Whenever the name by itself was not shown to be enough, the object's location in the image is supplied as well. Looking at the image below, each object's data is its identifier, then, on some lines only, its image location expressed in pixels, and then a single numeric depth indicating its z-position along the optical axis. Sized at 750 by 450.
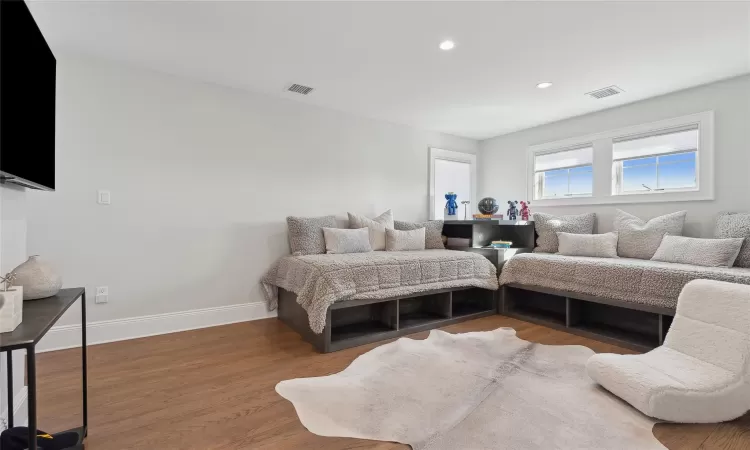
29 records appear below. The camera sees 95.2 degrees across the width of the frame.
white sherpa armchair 1.63
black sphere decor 4.28
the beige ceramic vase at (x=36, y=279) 1.28
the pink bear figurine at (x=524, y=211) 4.37
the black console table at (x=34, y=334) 0.87
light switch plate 2.74
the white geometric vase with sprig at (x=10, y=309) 0.93
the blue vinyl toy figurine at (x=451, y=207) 4.70
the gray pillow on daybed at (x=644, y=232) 3.21
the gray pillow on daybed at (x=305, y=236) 3.43
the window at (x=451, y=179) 4.79
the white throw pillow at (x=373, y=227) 3.85
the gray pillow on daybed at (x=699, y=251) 2.69
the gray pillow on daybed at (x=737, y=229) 2.71
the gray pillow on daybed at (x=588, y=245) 3.43
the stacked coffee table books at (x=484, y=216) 4.08
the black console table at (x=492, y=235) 3.77
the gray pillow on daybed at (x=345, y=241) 3.45
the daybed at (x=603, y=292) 2.54
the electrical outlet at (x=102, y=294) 2.72
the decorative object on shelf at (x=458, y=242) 4.11
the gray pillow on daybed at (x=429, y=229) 4.14
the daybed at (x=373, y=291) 2.65
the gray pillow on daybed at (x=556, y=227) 3.84
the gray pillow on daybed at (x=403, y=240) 3.84
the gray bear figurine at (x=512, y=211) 4.43
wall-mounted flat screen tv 1.15
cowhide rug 1.52
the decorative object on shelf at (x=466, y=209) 4.98
